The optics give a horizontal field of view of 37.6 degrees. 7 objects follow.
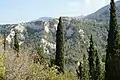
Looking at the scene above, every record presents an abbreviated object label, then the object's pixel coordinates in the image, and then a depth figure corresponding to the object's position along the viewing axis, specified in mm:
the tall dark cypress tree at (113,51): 22416
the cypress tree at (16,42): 34827
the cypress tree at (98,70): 40370
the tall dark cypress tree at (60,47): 27528
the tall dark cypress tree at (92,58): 39105
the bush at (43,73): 15773
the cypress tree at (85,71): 43837
